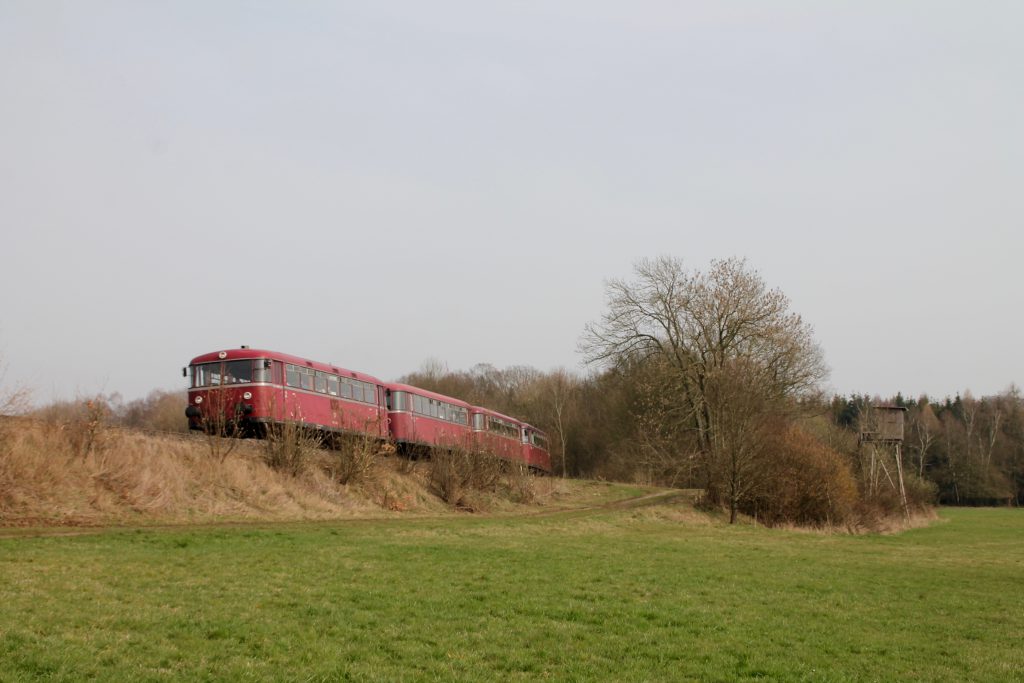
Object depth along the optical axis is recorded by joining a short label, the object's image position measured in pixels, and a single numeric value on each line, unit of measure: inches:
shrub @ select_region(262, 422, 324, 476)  1166.3
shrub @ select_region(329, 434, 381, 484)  1266.0
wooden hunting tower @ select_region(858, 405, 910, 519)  2105.1
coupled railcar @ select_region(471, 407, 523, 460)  1589.6
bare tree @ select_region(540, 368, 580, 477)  3086.9
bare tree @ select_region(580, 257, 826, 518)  1937.7
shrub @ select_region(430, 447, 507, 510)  1413.6
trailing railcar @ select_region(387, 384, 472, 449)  1508.4
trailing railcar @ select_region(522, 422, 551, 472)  2101.4
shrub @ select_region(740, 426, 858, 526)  1550.2
